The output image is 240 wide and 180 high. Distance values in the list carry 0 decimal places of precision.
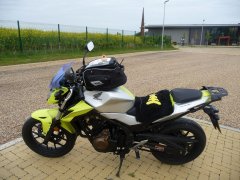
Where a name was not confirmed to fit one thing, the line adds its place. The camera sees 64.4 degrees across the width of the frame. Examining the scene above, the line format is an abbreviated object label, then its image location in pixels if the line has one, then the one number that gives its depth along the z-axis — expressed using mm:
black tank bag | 2120
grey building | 37082
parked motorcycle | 2181
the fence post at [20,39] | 11511
